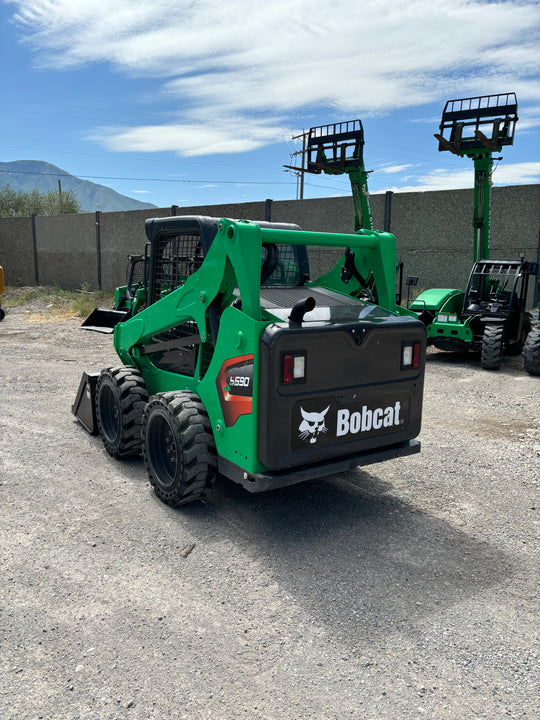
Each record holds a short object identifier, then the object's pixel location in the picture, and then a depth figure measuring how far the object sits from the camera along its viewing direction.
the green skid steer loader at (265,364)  3.71
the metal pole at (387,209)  15.62
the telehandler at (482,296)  10.46
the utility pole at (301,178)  38.12
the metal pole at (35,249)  24.73
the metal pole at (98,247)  22.52
